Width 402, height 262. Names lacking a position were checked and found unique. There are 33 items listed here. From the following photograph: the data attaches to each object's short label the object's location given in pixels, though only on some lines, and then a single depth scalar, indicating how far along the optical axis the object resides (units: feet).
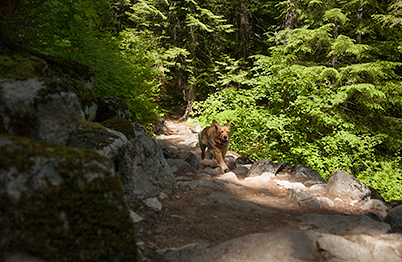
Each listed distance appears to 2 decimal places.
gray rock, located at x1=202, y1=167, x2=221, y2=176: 22.10
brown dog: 24.04
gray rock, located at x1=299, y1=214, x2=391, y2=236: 10.51
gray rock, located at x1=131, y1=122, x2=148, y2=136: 20.08
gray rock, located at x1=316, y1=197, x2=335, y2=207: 15.48
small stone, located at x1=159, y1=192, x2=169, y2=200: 12.63
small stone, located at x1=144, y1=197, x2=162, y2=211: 11.54
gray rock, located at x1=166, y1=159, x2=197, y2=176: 18.93
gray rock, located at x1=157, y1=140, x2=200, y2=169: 21.80
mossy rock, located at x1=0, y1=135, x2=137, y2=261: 5.71
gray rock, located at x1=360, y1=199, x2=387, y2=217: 14.95
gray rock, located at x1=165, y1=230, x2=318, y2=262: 7.82
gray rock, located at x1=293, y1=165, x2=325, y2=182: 21.29
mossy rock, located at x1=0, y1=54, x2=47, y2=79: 8.07
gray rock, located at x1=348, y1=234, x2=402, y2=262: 8.21
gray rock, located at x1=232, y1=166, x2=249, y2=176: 24.39
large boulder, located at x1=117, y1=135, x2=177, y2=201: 12.12
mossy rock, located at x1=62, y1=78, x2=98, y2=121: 12.96
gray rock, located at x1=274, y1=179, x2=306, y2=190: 18.49
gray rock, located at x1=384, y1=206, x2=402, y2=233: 11.58
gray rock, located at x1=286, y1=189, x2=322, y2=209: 14.70
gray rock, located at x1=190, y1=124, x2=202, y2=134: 57.89
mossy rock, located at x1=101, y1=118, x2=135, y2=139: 14.12
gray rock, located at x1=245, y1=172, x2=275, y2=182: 20.40
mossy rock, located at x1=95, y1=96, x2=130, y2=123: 16.72
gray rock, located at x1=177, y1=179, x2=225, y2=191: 15.23
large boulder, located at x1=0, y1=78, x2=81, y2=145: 7.27
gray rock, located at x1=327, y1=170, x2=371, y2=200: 16.65
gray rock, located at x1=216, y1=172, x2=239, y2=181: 19.90
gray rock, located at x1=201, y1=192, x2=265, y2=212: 12.77
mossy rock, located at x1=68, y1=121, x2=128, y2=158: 9.82
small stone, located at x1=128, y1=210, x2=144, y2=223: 10.19
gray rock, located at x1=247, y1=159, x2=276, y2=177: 22.30
